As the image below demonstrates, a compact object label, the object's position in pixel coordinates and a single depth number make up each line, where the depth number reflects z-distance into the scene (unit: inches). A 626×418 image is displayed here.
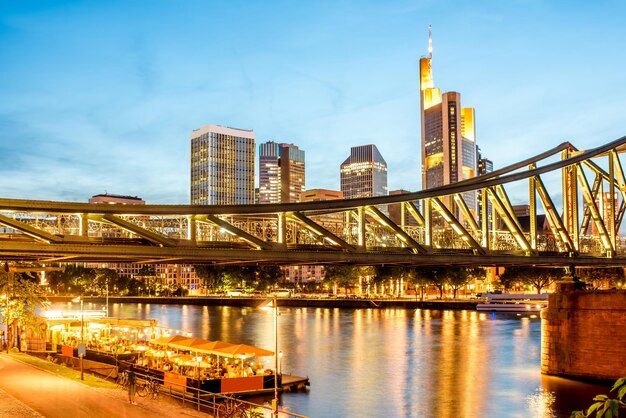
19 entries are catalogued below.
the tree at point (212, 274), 7488.7
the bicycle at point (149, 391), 1384.1
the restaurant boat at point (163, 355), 1691.7
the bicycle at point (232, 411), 1129.4
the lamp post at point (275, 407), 1054.3
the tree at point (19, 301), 1999.3
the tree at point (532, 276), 5689.0
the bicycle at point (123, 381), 1474.7
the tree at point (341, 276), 6599.4
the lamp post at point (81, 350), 1564.2
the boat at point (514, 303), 5344.5
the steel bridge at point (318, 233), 1617.9
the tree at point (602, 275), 5231.3
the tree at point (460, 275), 5954.7
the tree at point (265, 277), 7455.7
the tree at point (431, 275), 5812.0
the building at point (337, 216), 7056.1
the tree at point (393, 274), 5954.7
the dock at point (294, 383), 1806.1
